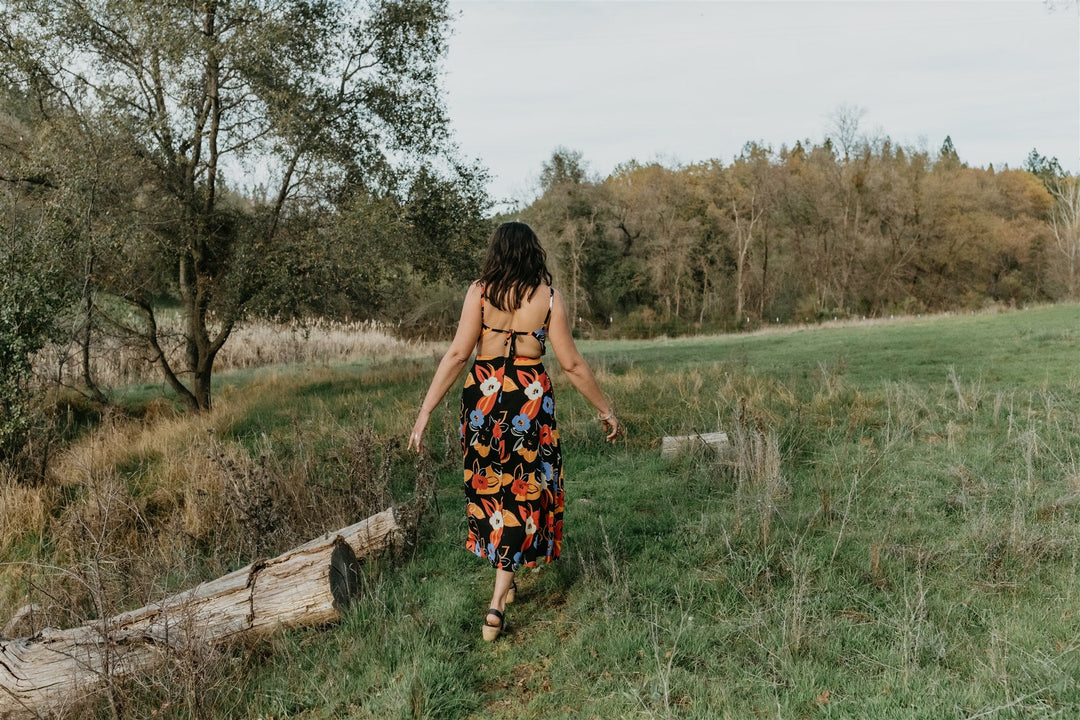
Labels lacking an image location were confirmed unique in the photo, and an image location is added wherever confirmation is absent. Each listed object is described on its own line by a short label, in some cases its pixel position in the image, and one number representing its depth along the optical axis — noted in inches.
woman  175.3
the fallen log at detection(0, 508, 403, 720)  165.9
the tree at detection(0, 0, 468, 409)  449.1
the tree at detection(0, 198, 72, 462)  323.9
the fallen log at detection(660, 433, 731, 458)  315.0
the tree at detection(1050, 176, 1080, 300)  1949.9
